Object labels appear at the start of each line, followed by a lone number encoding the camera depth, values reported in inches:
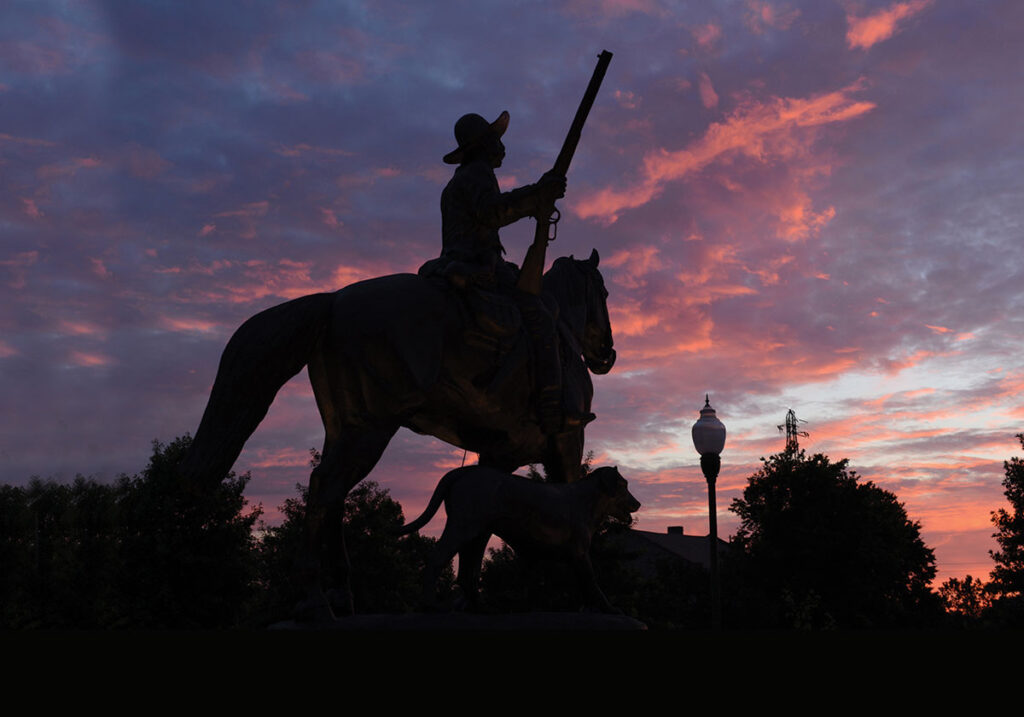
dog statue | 296.8
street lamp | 504.7
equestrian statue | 278.1
